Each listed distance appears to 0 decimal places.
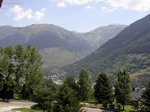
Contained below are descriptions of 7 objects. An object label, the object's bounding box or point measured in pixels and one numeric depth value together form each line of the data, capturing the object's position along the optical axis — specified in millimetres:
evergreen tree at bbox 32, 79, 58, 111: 52006
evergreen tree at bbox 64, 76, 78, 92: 73224
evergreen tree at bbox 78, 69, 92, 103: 71523
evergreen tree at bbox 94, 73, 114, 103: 67570
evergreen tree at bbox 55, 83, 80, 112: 41043
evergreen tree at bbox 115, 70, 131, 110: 66500
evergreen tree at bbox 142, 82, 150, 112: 50383
